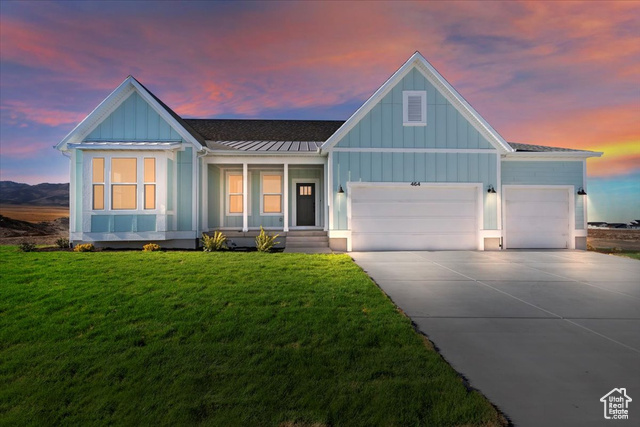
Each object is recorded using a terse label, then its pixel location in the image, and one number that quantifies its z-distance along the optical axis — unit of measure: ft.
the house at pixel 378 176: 40.34
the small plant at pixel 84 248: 37.63
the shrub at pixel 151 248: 38.63
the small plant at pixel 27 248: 36.29
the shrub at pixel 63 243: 40.75
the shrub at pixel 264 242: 39.78
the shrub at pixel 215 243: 39.42
